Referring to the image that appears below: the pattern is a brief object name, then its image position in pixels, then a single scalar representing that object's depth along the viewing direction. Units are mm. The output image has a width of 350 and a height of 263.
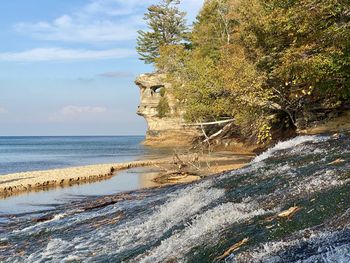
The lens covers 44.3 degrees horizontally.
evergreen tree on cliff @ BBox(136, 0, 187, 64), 79938
